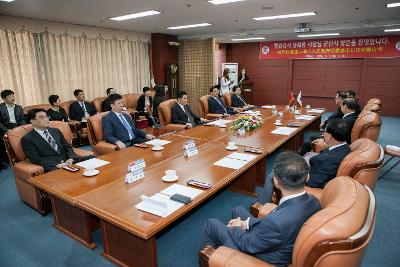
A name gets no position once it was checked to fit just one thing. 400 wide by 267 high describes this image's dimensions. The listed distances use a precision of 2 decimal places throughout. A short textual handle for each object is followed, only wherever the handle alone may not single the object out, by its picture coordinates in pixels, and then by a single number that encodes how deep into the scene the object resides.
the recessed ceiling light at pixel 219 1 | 4.41
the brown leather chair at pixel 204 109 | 6.00
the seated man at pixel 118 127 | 3.72
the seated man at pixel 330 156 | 2.35
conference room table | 1.79
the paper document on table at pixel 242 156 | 2.74
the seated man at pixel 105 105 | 6.61
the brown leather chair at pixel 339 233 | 1.11
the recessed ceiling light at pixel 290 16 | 5.45
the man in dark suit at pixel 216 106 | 6.21
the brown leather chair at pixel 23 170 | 2.88
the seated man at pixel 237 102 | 7.24
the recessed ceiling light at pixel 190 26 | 6.67
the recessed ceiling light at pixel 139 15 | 5.24
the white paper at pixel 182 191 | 1.99
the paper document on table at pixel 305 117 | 4.96
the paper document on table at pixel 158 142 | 3.20
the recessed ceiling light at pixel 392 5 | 4.57
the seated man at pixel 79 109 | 5.98
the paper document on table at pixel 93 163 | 2.54
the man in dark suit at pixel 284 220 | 1.41
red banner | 8.35
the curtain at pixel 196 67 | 8.76
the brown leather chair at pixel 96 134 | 3.69
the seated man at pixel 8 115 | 4.73
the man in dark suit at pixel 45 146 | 2.96
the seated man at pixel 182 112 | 5.07
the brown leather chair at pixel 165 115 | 4.99
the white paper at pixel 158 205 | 1.75
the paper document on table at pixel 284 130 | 3.92
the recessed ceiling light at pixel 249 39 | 9.13
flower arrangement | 3.94
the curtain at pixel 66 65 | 5.61
